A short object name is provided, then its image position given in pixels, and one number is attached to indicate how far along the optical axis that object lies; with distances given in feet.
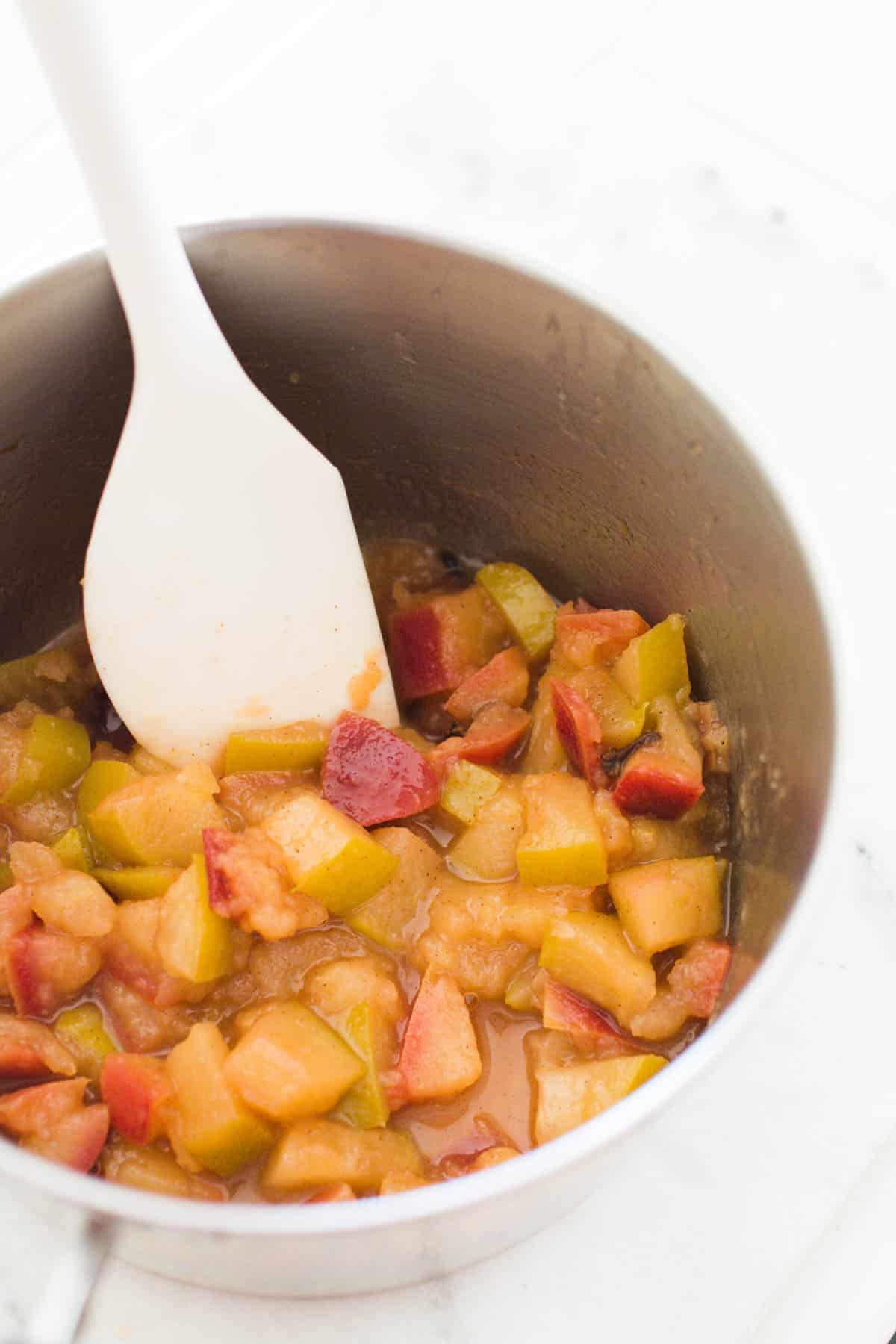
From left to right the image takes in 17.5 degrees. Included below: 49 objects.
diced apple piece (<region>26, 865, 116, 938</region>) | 1.61
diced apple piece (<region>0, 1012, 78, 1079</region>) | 1.57
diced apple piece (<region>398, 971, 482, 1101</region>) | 1.58
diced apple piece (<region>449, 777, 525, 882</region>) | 1.66
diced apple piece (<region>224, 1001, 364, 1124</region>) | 1.53
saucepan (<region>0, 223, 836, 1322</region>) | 1.45
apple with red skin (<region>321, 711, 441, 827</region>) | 1.66
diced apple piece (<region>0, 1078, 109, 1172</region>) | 1.54
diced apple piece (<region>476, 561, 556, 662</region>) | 1.76
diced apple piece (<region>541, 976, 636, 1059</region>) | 1.59
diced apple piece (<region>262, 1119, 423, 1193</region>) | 1.53
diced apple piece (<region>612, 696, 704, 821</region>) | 1.64
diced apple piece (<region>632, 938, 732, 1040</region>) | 1.60
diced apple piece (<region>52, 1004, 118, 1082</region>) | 1.60
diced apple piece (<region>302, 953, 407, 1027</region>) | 1.59
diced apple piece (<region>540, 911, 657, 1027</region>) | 1.59
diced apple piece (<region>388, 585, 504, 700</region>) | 1.75
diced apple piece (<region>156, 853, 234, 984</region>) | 1.57
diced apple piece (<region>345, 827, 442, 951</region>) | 1.63
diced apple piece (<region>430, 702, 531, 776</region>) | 1.69
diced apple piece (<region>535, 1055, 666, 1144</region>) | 1.54
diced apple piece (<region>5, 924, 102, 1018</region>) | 1.60
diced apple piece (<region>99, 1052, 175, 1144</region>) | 1.55
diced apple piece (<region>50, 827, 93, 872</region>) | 1.65
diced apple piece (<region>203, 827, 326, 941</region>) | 1.58
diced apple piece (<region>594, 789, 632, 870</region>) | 1.64
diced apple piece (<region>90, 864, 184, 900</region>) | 1.62
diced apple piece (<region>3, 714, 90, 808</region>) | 1.68
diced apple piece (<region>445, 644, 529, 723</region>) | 1.74
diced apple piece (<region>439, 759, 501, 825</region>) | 1.67
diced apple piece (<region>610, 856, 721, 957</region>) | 1.61
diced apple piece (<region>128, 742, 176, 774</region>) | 1.70
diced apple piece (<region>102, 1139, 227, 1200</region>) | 1.54
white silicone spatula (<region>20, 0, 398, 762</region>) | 1.56
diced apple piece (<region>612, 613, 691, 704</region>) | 1.68
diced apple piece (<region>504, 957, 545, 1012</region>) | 1.61
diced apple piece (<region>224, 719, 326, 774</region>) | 1.68
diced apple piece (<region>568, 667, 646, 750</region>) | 1.68
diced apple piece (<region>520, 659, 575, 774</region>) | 1.70
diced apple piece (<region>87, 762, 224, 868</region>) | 1.63
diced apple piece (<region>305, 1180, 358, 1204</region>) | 1.52
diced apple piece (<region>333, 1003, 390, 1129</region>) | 1.56
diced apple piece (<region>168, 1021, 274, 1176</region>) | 1.53
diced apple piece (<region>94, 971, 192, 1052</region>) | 1.60
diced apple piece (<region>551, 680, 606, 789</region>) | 1.67
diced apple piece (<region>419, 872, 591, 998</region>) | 1.62
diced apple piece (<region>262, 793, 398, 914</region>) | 1.60
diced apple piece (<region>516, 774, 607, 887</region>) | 1.62
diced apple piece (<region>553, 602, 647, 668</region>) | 1.71
